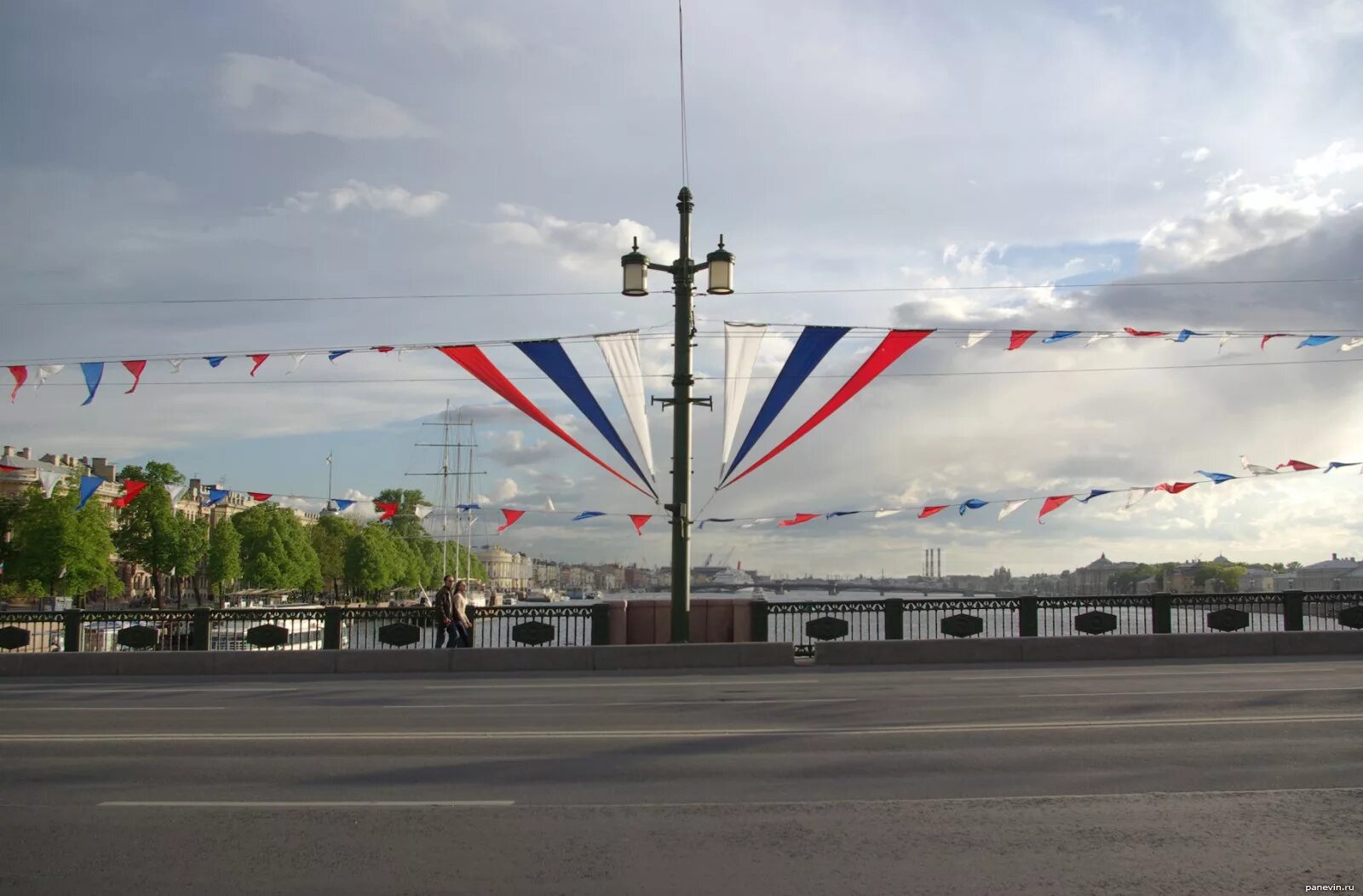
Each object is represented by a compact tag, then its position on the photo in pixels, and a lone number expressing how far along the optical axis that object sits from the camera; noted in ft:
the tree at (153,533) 239.71
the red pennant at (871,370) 65.41
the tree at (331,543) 345.10
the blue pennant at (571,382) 65.92
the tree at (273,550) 288.10
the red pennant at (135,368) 68.13
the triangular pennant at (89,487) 80.38
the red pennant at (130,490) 82.31
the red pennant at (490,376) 66.85
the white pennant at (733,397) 65.41
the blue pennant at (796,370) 66.39
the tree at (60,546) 203.21
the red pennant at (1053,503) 77.30
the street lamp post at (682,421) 63.46
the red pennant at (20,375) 69.67
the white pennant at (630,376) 65.51
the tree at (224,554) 271.28
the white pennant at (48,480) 84.17
